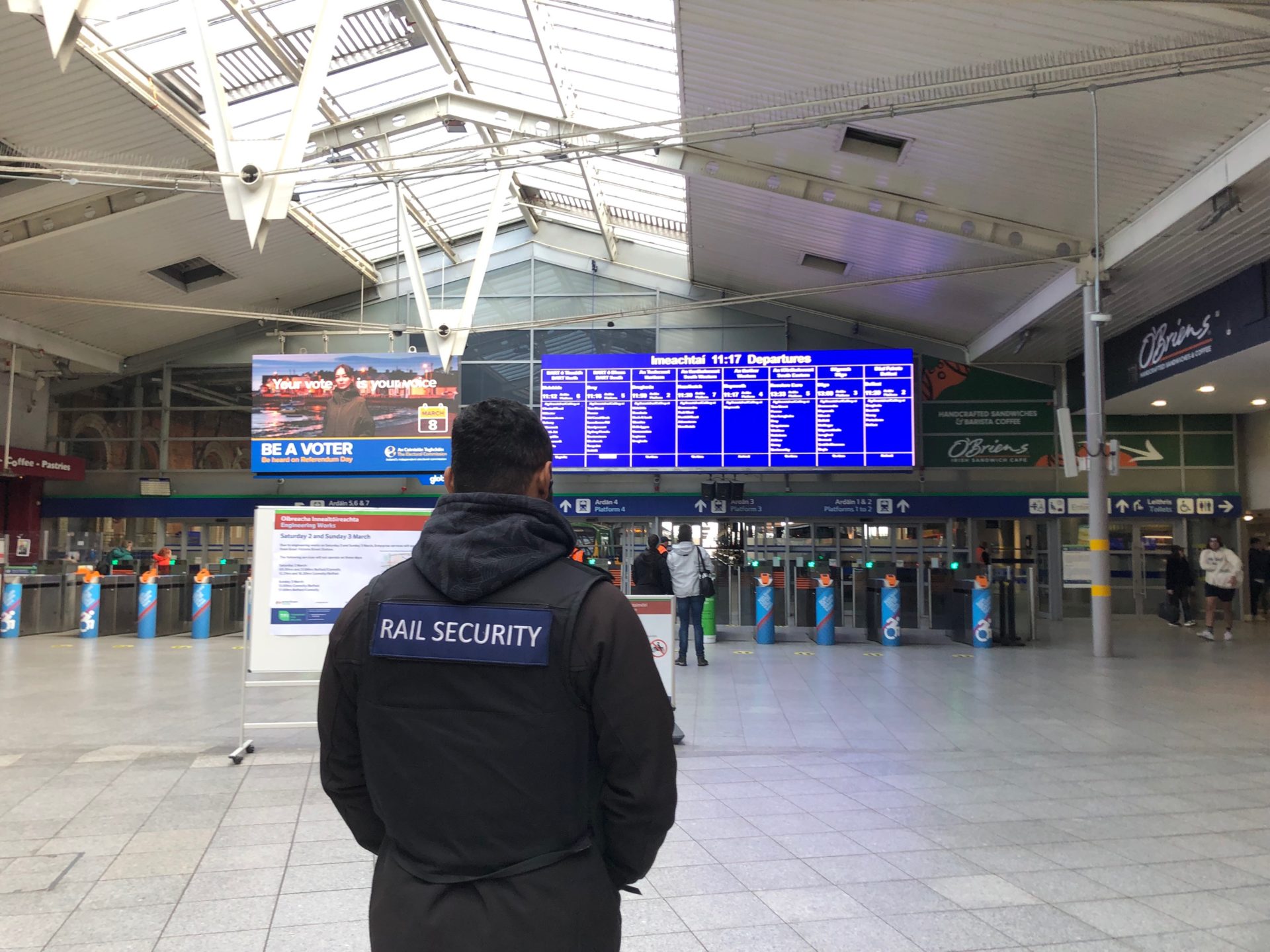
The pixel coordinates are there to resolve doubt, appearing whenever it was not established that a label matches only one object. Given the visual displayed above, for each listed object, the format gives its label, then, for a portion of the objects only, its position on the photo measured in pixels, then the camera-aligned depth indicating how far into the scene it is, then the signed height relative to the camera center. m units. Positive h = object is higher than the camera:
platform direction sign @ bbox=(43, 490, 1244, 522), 18.08 +0.24
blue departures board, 16.25 +1.99
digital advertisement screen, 16.53 +1.95
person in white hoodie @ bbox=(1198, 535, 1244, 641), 13.21 -0.81
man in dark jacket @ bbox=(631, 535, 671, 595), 10.43 -0.61
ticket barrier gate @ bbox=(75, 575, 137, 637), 15.09 -1.45
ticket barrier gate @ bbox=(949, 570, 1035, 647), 13.96 -1.49
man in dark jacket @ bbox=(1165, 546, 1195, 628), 16.45 -1.14
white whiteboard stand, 6.00 -0.29
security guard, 1.45 -0.37
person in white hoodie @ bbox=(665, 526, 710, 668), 10.87 -0.59
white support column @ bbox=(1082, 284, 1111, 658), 12.16 +0.45
